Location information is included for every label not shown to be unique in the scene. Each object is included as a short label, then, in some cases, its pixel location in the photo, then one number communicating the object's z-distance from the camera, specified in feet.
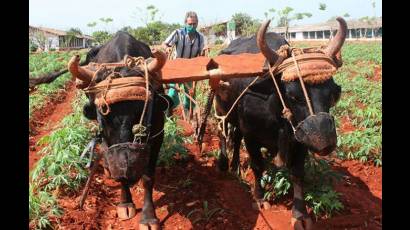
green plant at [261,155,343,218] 14.25
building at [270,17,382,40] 185.47
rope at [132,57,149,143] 11.10
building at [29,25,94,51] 180.67
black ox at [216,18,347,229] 11.04
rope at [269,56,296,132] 12.05
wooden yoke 12.70
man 21.97
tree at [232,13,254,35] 170.09
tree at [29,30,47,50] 178.19
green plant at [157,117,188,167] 18.57
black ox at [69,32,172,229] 10.80
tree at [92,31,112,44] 104.96
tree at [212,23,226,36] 116.11
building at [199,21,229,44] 146.92
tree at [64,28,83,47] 196.14
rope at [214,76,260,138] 13.66
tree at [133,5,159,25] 63.72
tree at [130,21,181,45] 105.43
